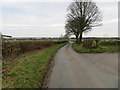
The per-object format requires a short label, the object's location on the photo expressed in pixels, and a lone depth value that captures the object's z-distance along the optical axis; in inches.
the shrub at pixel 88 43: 534.4
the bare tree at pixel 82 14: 850.9
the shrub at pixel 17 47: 371.1
